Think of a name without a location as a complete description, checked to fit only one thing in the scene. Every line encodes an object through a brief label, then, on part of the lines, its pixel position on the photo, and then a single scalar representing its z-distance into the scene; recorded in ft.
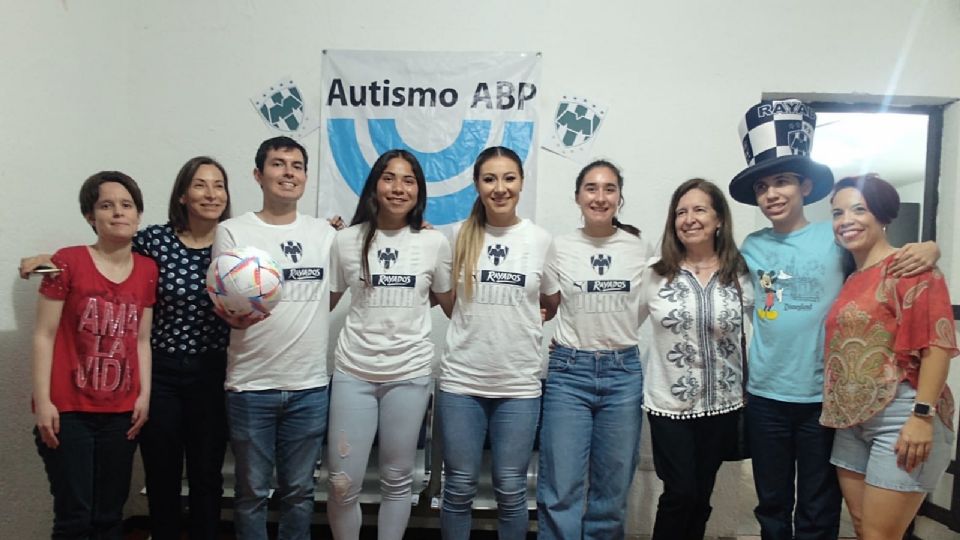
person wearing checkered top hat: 5.99
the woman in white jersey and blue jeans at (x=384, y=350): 6.37
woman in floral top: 5.44
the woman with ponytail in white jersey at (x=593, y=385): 6.48
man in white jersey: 6.31
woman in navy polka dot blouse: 6.49
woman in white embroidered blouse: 6.29
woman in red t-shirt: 5.98
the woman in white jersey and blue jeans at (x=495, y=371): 6.36
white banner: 9.35
